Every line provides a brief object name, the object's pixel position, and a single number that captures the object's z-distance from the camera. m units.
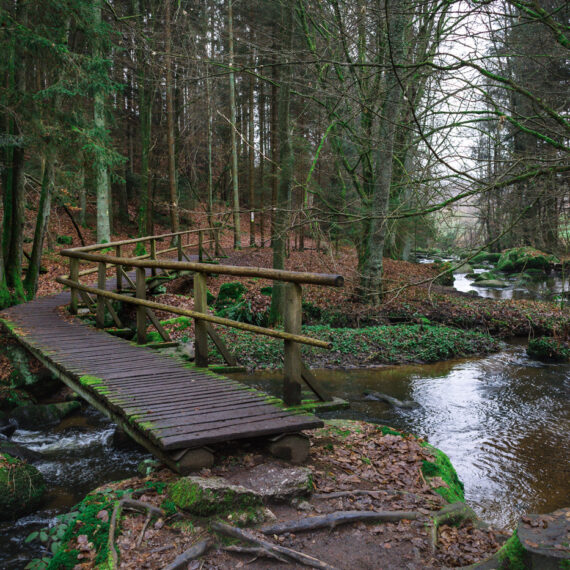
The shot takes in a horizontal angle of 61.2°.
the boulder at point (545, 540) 2.44
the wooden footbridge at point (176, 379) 4.10
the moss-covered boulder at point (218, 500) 3.46
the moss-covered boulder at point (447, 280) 21.87
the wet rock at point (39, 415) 7.66
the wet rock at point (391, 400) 8.57
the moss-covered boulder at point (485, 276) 25.71
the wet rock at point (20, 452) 6.25
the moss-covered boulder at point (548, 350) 11.73
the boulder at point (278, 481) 3.69
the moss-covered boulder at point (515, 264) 25.77
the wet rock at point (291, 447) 4.20
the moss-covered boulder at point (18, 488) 4.93
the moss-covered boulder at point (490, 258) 34.78
